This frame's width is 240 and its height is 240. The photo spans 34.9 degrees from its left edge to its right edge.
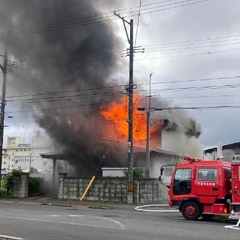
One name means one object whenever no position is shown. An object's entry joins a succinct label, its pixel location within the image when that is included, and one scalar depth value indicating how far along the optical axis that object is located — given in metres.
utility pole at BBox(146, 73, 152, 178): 27.79
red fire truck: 13.13
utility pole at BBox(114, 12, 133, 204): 22.58
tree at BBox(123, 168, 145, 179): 26.23
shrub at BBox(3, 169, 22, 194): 27.73
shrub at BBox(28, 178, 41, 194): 28.05
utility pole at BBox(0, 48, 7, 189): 28.26
